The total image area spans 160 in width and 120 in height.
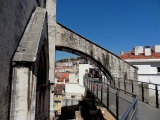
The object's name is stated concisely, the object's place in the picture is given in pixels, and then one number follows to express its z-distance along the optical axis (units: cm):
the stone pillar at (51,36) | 844
